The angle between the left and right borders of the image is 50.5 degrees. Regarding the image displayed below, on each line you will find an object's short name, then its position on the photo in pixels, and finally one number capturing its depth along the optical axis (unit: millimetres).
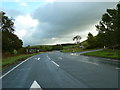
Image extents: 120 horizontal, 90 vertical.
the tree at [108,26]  21086
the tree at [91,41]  58125
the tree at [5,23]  42281
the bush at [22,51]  66600
